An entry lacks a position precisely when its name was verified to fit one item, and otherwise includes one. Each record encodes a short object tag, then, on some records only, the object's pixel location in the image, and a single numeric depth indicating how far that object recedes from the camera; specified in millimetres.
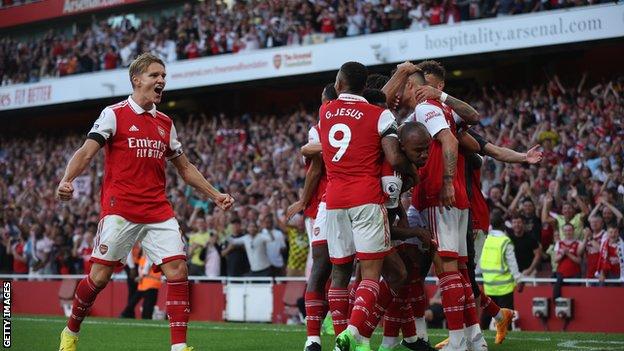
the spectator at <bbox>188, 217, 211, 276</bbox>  20812
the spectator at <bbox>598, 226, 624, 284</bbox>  15750
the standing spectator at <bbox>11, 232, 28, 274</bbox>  25516
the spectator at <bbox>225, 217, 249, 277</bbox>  19859
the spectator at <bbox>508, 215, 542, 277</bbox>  16703
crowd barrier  15492
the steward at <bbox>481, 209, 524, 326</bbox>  15078
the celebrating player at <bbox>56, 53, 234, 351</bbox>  9023
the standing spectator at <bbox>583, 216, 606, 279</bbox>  16000
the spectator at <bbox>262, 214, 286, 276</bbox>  19719
